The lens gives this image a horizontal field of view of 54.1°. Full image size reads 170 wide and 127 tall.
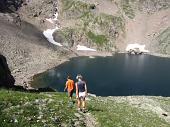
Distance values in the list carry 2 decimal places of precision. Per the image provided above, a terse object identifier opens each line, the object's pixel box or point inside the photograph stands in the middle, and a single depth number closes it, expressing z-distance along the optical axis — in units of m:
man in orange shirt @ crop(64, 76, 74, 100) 17.15
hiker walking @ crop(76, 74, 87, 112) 14.30
